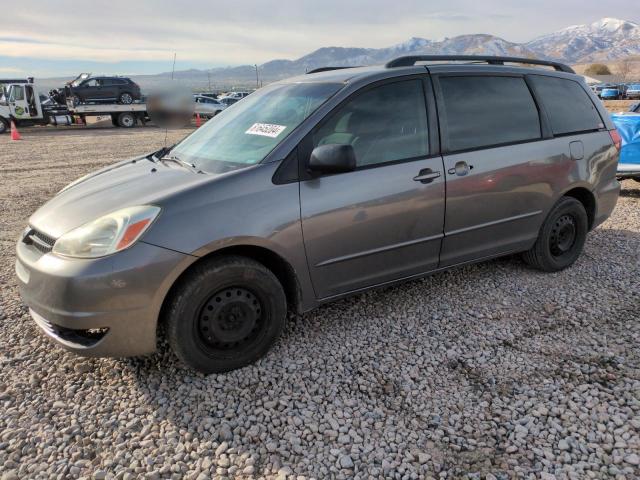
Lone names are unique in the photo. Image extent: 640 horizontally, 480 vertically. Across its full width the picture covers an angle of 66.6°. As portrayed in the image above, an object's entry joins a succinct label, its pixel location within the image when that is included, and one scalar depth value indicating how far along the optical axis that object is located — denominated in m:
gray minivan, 2.62
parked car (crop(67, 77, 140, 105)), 24.16
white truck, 22.16
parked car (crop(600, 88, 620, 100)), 44.25
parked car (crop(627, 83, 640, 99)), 44.88
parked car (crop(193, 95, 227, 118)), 25.11
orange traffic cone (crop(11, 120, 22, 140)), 19.22
